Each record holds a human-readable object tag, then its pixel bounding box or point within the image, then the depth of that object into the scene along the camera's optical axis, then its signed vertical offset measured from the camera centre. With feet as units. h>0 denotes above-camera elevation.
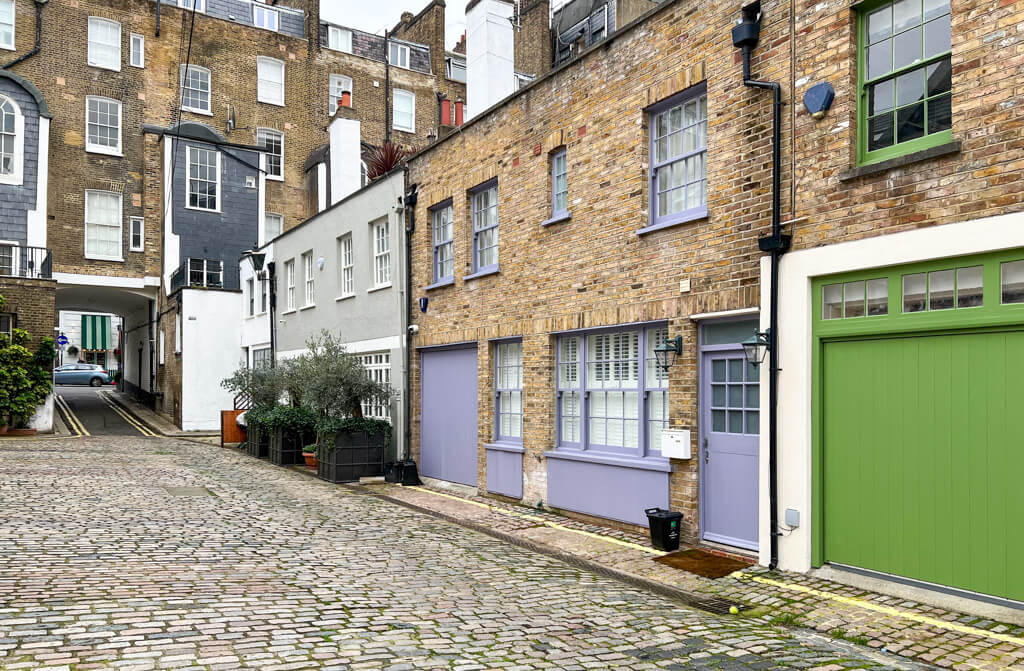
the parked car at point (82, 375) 151.74 -4.28
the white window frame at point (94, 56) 102.37 +37.26
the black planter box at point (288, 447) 60.03 -6.89
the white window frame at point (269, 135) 115.03 +30.08
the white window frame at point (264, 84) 116.37 +38.22
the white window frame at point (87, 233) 99.81 +14.66
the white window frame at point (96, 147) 100.78 +25.40
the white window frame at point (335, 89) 122.72 +39.71
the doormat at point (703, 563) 26.04 -6.89
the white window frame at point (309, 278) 69.95 +6.42
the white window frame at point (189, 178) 99.91 +21.33
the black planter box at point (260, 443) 64.85 -7.22
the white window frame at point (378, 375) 53.83 -1.52
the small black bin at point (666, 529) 28.76 -6.19
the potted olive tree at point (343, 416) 49.73 -3.95
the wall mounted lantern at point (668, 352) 29.81 +0.06
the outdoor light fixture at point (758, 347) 25.79 +0.21
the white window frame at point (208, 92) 110.52 +35.45
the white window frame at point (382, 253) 55.06 +6.73
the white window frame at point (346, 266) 61.52 +6.58
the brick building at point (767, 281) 21.17 +2.43
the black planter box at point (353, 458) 49.83 -6.43
